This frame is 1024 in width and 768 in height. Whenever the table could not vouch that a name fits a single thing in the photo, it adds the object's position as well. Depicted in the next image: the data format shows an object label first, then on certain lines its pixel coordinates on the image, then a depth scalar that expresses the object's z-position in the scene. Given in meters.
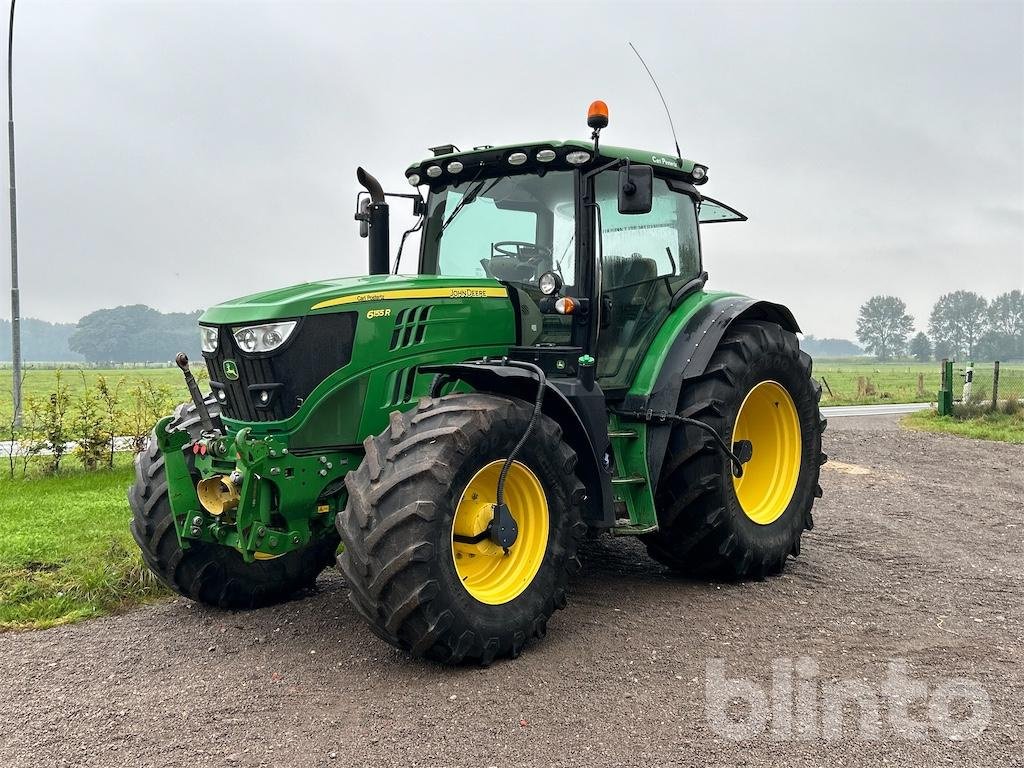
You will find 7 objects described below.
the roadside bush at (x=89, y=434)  10.14
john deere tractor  4.14
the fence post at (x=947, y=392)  18.09
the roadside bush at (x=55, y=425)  9.95
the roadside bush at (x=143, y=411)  10.45
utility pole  12.37
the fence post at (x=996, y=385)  17.41
